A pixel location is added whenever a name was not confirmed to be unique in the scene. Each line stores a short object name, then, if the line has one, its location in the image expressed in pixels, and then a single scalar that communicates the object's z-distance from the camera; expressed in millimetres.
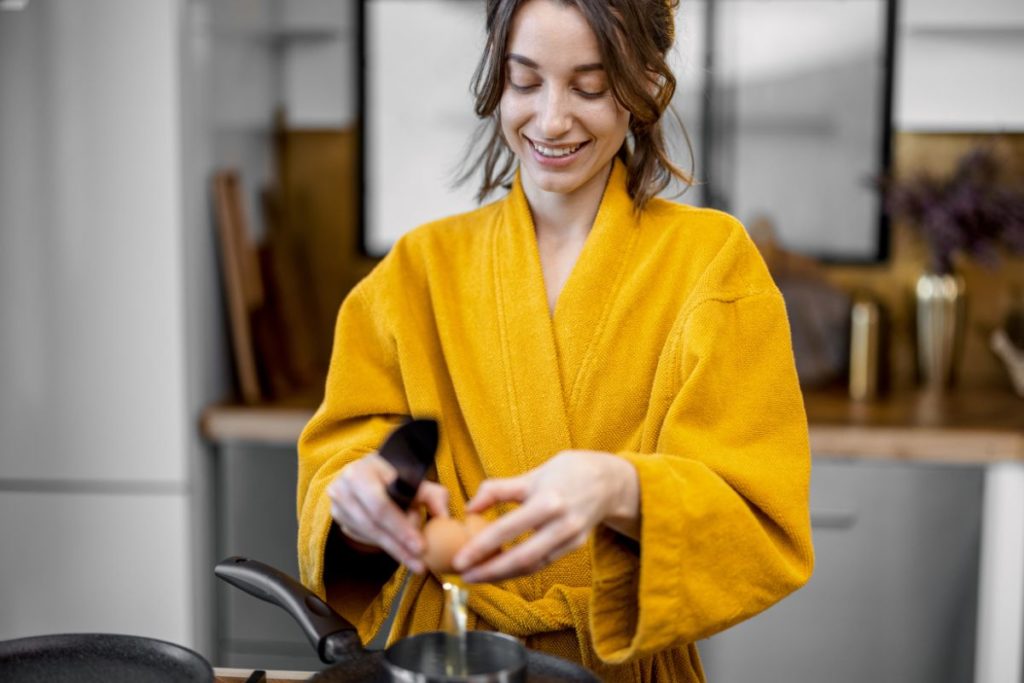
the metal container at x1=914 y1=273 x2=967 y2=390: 2525
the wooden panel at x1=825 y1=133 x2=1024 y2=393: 2654
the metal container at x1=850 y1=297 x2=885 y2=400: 2482
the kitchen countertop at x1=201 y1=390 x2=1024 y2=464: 2156
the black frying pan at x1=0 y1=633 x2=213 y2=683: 914
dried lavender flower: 2441
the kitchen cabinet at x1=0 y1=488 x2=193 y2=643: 2248
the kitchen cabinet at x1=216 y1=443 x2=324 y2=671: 2330
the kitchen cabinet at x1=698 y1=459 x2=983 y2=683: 2203
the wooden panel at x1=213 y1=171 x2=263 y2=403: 2334
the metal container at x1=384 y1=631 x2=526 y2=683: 842
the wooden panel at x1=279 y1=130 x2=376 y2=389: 2801
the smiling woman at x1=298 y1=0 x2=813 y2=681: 1041
